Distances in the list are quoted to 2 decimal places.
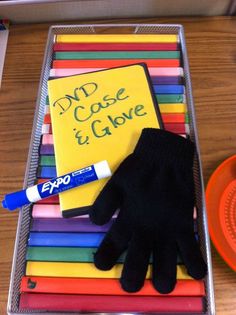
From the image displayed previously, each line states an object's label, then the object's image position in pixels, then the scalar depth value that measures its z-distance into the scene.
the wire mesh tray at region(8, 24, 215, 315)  0.43
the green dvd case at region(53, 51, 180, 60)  0.56
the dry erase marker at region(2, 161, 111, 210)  0.44
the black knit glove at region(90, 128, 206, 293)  0.42
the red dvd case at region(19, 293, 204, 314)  0.42
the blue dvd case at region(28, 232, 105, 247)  0.45
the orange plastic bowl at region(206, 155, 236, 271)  0.49
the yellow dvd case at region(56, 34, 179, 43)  0.58
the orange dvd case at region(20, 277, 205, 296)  0.43
